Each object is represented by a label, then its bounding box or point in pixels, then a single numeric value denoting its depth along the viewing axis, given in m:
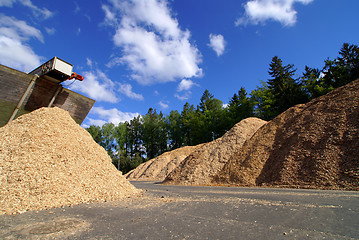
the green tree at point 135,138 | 55.10
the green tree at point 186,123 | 50.36
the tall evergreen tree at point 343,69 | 25.86
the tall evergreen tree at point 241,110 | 35.28
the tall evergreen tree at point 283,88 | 29.57
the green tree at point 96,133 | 51.57
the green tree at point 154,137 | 53.22
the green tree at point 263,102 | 32.25
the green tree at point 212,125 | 40.81
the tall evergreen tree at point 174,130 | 51.44
